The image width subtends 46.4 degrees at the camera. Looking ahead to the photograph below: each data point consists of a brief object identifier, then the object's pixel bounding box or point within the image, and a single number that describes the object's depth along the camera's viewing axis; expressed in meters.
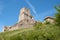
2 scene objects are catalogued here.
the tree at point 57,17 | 11.16
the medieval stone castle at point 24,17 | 22.27
